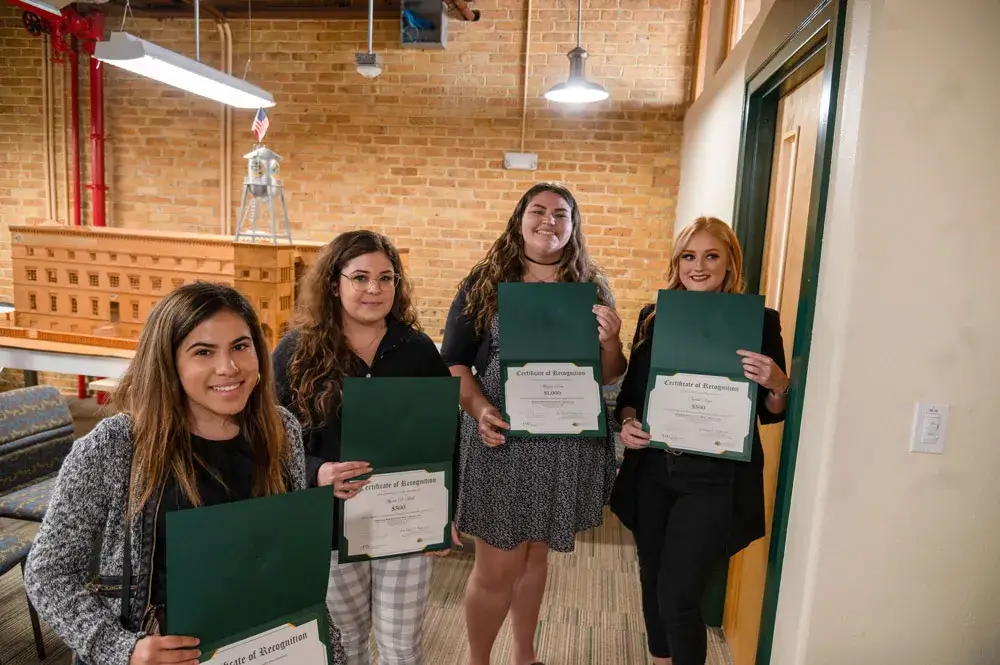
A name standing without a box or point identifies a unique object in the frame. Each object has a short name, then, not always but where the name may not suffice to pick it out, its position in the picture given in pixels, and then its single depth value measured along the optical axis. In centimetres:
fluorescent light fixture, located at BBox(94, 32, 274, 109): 262
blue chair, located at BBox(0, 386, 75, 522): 242
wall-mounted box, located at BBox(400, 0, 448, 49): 470
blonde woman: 168
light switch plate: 140
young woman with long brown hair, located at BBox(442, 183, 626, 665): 185
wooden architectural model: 430
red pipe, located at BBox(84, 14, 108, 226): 515
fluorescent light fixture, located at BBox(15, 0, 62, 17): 297
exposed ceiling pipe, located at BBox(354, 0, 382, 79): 408
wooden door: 201
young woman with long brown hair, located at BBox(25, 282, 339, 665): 104
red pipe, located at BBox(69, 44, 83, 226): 527
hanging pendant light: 365
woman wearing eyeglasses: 154
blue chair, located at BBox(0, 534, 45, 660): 209
